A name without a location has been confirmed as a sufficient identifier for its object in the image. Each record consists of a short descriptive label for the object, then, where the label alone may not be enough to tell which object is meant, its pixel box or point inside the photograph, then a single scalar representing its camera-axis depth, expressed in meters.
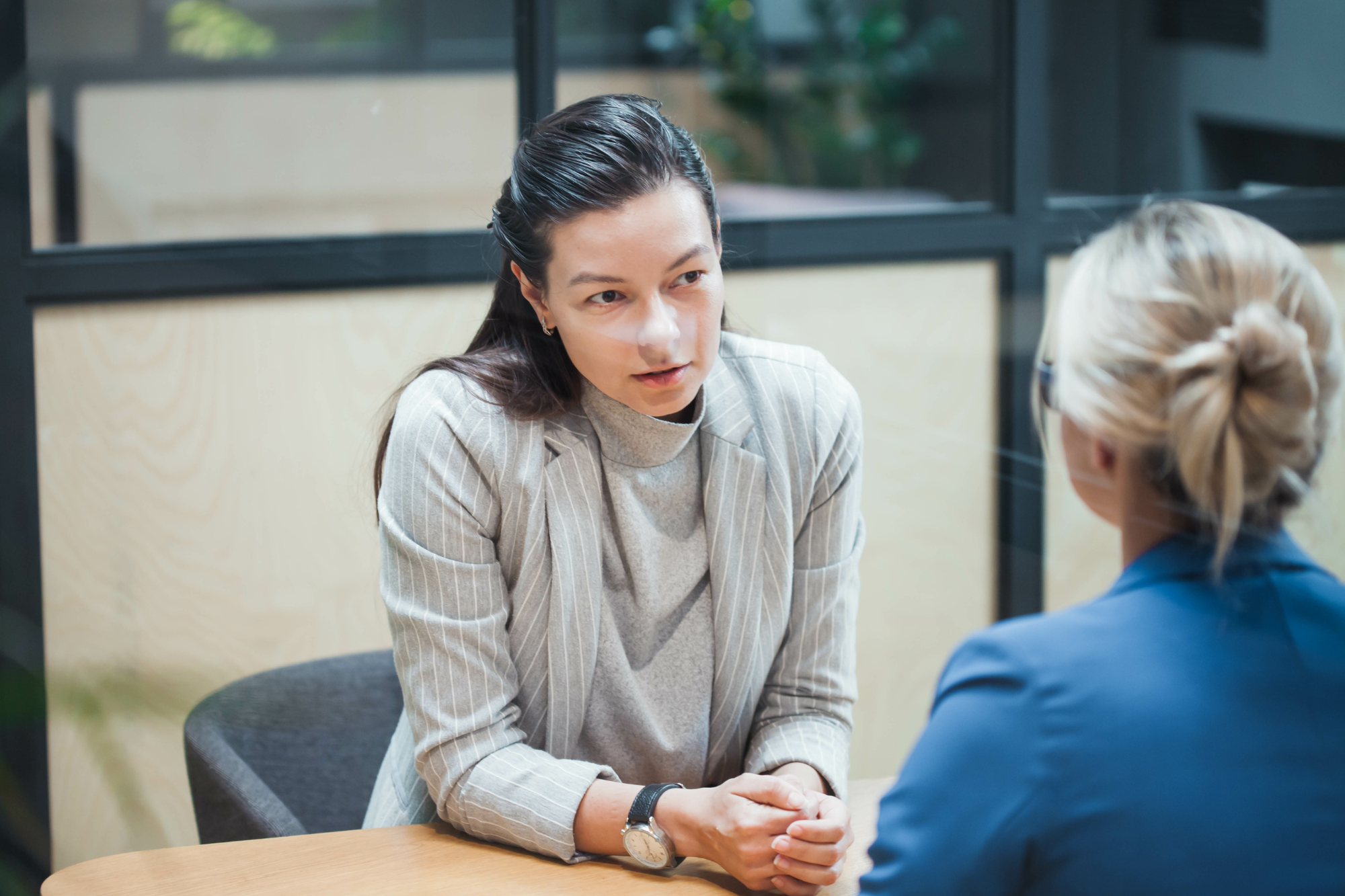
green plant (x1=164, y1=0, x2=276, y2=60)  3.51
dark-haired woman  2.67
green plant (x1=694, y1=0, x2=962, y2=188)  4.64
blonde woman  2.29
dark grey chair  3.00
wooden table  2.60
